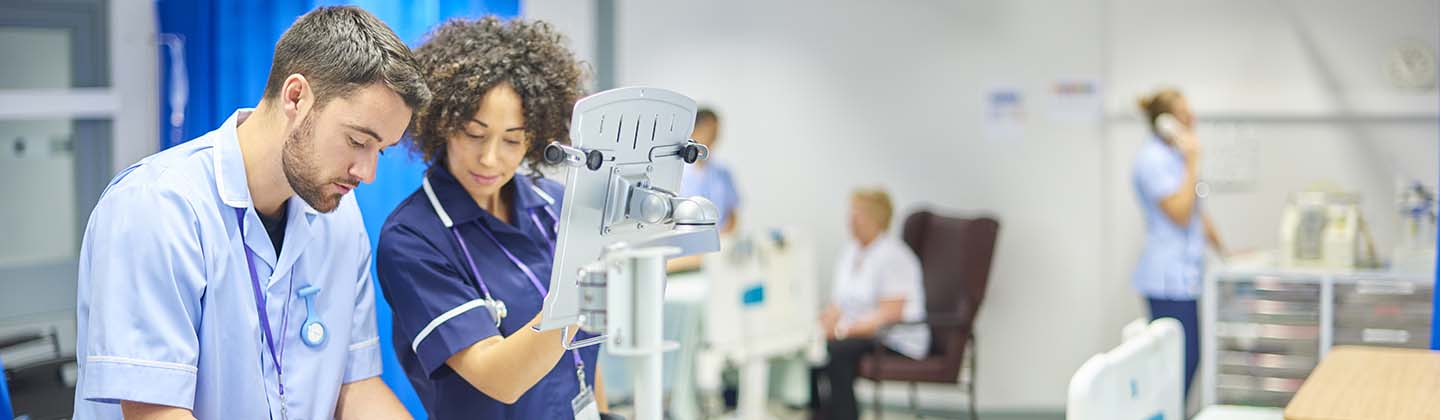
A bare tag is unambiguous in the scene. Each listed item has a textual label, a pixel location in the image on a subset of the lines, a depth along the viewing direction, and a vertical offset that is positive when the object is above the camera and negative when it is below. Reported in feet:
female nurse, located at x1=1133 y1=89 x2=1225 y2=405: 17.28 -0.17
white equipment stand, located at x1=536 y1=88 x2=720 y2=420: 5.00 -0.07
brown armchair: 17.40 -1.16
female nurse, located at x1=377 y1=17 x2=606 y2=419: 6.49 -0.14
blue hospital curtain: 10.11 +1.26
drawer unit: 16.03 -1.45
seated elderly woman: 17.63 -1.29
